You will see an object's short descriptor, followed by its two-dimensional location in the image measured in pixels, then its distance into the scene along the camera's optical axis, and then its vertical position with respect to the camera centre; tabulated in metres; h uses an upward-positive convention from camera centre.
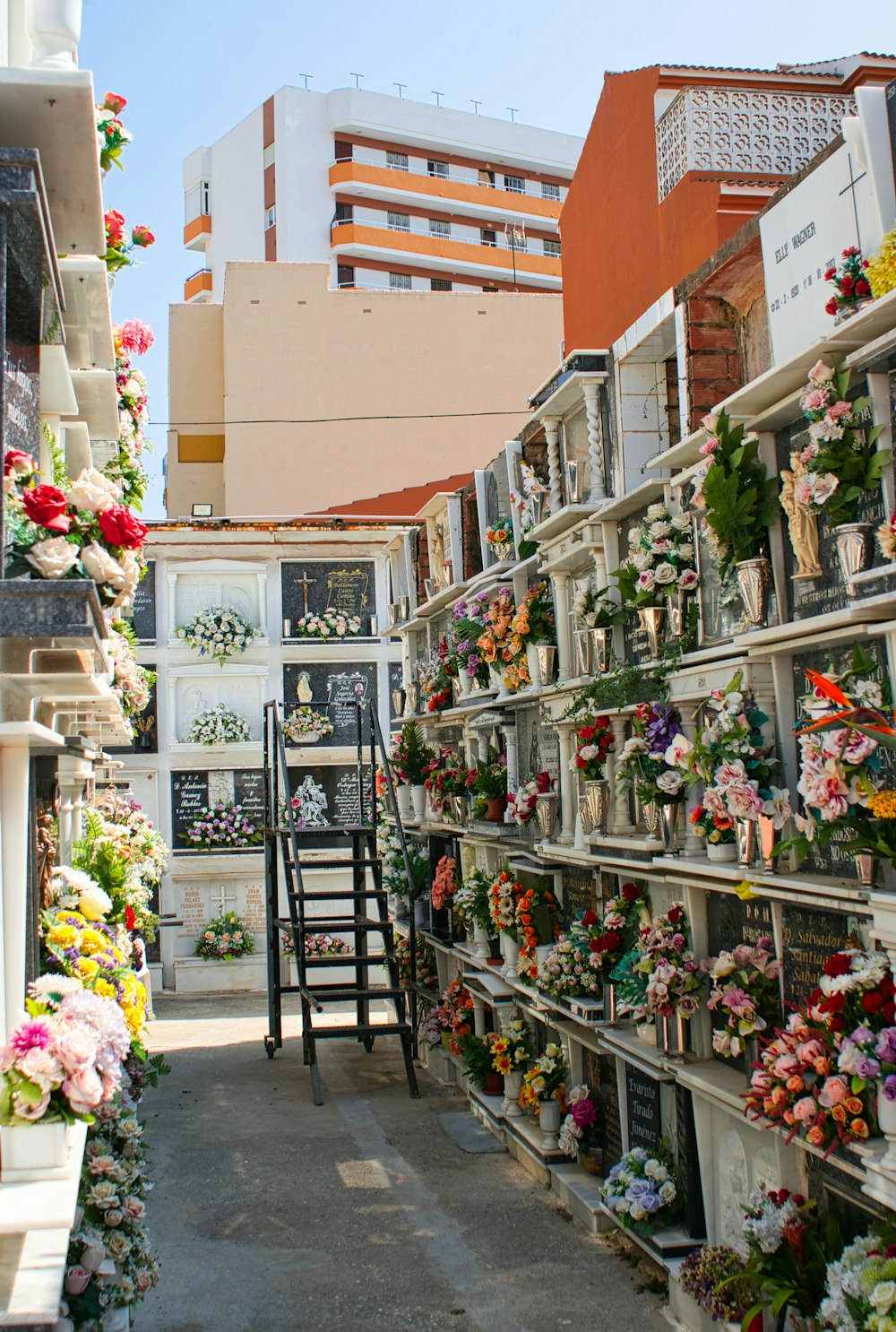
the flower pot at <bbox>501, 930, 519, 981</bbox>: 9.54 -1.05
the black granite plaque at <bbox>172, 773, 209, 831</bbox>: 17.69 +0.41
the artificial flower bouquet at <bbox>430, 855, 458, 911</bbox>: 11.80 -0.59
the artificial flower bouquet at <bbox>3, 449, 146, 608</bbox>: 3.63 +0.92
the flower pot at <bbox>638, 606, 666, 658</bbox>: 6.70 +0.96
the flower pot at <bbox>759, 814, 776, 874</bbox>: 5.20 -0.14
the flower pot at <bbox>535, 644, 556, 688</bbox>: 8.73 +1.03
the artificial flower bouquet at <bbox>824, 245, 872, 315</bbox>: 4.65 +1.84
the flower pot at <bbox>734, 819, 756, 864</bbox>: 5.38 -0.15
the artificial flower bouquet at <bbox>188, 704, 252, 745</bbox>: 17.70 +1.36
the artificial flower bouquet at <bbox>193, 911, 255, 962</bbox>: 17.25 -1.48
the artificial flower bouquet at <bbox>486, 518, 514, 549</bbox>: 9.88 +2.11
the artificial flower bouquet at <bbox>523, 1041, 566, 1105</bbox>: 8.55 -1.74
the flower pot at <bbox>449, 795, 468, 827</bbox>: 11.39 +0.07
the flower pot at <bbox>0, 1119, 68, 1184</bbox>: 3.63 -0.88
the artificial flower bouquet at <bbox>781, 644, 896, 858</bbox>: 4.20 +0.12
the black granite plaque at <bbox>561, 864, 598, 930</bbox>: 8.30 -0.51
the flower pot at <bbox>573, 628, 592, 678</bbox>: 7.88 +0.98
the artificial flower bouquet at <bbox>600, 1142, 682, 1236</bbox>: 6.42 -1.91
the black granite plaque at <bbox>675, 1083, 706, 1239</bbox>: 6.32 -1.78
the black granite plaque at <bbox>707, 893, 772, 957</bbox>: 5.82 -0.54
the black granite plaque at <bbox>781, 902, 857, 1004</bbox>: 5.04 -0.56
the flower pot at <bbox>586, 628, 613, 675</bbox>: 7.62 +0.95
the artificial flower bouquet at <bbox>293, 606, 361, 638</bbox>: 18.20 +2.77
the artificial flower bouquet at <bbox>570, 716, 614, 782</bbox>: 7.39 +0.36
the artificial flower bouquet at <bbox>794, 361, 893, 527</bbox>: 4.59 +1.25
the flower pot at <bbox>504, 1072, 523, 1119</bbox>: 9.27 -2.01
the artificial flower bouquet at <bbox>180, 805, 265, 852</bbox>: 17.55 -0.03
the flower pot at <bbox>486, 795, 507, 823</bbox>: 10.20 +0.06
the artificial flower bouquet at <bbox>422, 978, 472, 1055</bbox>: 11.12 -1.74
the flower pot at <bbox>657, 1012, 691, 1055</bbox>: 6.33 -1.10
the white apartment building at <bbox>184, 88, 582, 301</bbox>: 32.84 +16.35
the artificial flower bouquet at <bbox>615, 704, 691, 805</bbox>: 6.30 +0.26
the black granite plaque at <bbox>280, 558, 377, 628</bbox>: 18.31 +3.32
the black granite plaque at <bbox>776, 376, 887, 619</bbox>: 4.66 +0.92
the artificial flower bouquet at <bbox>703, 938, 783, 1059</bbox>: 5.46 -0.81
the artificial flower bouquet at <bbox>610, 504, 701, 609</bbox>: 6.39 +1.24
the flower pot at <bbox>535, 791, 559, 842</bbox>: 8.80 +0.01
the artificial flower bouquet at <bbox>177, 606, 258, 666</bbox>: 17.70 +2.66
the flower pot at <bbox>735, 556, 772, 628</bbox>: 5.45 +0.91
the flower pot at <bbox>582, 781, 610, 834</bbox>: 7.51 +0.04
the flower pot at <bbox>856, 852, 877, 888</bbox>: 4.46 -0.24
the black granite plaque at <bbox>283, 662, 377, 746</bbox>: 18.11 +1.91
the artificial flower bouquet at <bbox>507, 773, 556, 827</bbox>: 9.04 +0.10
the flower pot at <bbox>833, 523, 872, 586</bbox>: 4.56 +0.88
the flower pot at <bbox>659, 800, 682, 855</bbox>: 6.41 -0.09
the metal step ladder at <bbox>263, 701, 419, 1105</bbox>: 10.98 -1.07
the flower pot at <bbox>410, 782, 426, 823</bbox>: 13.30 +0.19
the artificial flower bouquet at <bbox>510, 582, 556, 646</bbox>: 8.92 +1.34
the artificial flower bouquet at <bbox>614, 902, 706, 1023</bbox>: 6.23 -0.81
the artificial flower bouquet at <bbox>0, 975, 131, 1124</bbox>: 3.61 -0.64
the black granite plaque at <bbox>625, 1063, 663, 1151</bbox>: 6.89 -1.61
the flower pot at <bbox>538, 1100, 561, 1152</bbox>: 8.44 -1.97
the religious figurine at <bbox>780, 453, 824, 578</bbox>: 5.00 +1.05
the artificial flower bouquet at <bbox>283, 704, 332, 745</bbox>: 17.86 +1.34
